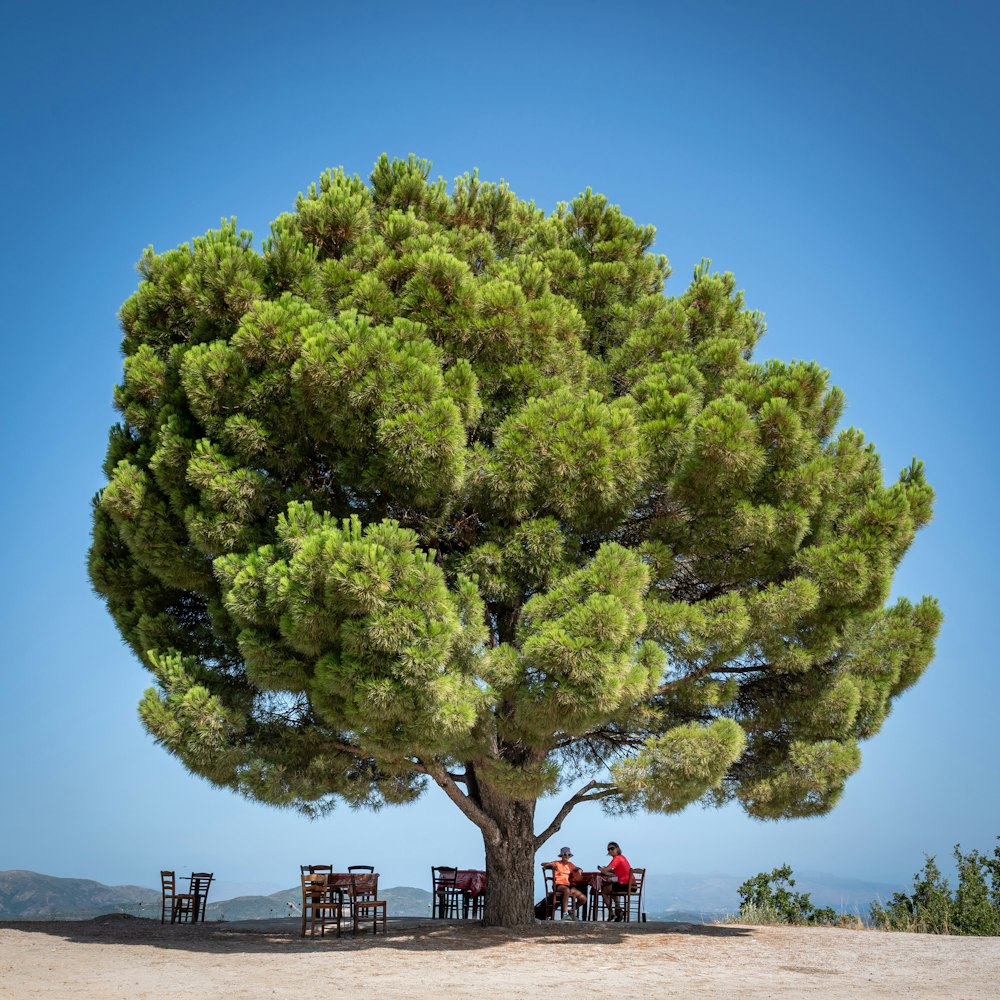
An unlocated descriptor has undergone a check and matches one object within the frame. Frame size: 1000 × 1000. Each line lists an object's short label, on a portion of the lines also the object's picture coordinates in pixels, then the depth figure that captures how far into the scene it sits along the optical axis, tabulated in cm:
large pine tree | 932
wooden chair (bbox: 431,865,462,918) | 1411
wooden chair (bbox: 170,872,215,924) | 1409
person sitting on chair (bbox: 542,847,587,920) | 1269
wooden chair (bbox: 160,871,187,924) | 1396
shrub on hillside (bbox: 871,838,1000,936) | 1287
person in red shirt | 1349
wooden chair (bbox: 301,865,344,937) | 1125
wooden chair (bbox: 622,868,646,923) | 1355
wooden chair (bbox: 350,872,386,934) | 1149
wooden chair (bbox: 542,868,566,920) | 1280
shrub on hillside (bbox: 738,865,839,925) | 1407
